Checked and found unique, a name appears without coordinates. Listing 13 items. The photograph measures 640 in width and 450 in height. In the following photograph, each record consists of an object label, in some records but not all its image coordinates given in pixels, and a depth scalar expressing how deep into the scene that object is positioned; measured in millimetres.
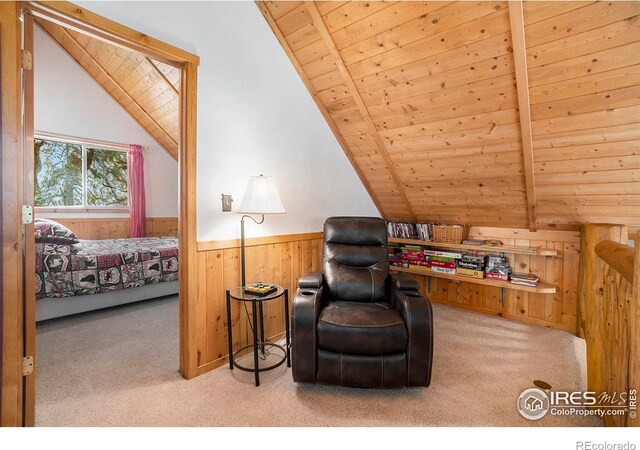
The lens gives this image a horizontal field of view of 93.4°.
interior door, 1361
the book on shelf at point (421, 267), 3475
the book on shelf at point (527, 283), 2889
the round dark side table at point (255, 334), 1962
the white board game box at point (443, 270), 3291
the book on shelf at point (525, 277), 2925
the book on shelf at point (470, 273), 3158
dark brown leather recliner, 1812
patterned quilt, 2871
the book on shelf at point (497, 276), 3061
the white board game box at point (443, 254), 3281
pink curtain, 5051
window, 4309
